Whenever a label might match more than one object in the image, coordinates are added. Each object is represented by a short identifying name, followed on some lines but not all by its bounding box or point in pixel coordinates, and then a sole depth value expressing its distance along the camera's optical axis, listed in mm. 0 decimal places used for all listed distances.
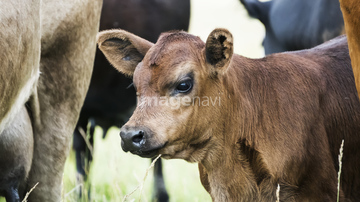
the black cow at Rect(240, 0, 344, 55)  11489
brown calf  7156
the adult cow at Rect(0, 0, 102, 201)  8008
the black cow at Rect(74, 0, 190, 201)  13242
